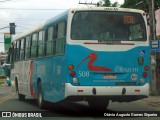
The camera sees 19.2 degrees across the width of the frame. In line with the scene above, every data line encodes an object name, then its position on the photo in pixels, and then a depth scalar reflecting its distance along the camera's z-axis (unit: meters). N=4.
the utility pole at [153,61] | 23.81
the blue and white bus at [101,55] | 13.99
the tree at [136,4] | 47.00
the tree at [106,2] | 60.60
